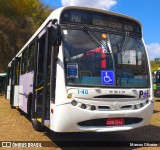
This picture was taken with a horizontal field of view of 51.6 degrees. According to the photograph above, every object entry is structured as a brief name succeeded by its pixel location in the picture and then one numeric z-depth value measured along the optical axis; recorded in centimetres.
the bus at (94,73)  357
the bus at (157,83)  1318
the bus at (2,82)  1934
